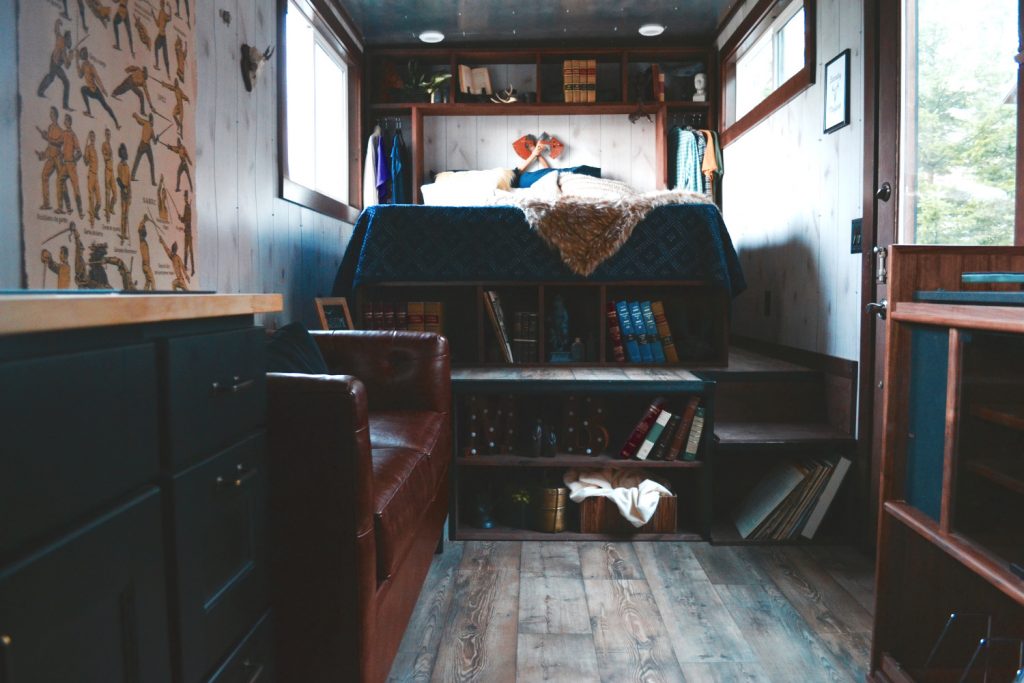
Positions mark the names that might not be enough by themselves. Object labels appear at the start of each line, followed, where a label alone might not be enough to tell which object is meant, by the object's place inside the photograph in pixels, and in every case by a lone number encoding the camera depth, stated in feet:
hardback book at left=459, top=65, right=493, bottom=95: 16.55
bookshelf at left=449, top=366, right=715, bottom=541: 8.89
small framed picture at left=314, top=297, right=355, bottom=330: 9.84
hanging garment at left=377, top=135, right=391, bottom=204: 15.69
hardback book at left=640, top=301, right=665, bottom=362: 10.54
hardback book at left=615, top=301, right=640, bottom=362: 10.55
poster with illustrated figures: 4.64
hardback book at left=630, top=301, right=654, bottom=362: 10.54
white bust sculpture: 16.19
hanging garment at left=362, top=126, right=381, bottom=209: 15.53
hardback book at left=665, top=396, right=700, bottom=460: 8.94
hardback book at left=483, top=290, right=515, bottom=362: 10.60
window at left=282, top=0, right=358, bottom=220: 11.27
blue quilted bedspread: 10.14
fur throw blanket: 10.08
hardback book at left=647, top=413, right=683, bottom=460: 9.07
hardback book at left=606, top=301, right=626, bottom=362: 10.57
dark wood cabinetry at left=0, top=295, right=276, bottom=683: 2.08
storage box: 8.93
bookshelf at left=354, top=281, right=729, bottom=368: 10.57
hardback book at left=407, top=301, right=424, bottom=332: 10.86
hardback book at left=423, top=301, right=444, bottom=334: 10.87
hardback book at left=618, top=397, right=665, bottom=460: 9.09
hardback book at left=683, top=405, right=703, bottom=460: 8.89
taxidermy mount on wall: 8.42
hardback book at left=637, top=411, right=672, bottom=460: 9.00
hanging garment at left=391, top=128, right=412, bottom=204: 16.07
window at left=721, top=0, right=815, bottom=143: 10.73
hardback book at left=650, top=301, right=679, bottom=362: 10.60
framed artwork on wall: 8.95
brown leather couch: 4.35
